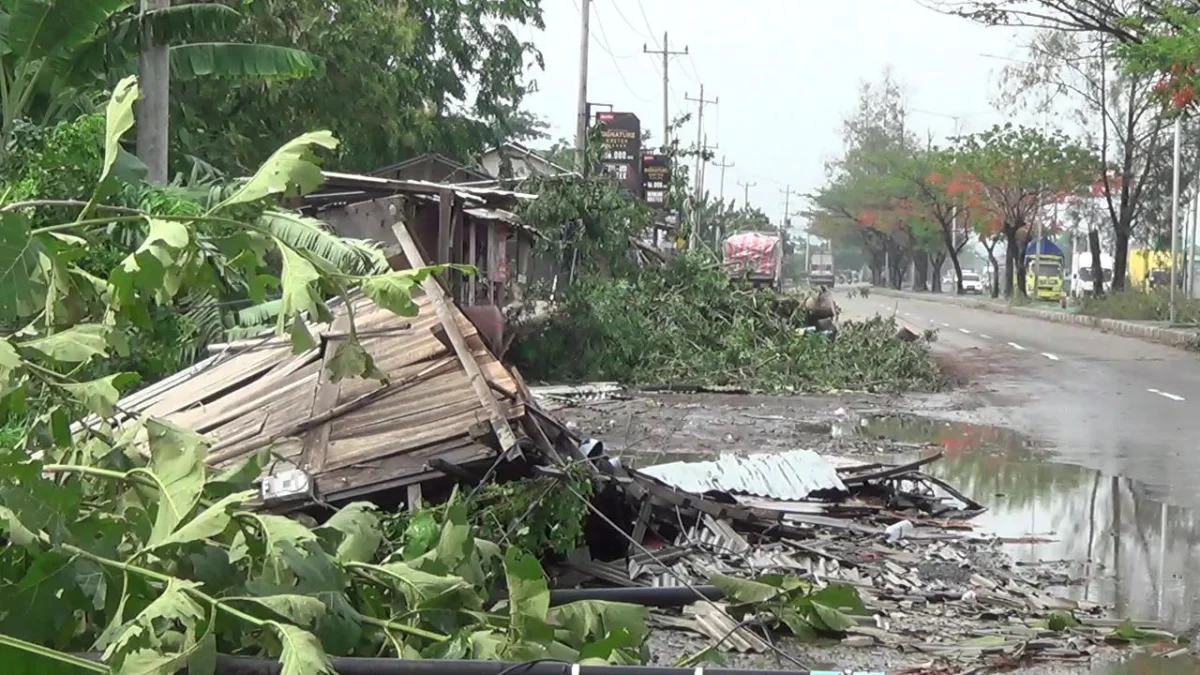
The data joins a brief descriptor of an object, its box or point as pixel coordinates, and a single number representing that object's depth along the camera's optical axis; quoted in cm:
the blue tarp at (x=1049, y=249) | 7448
